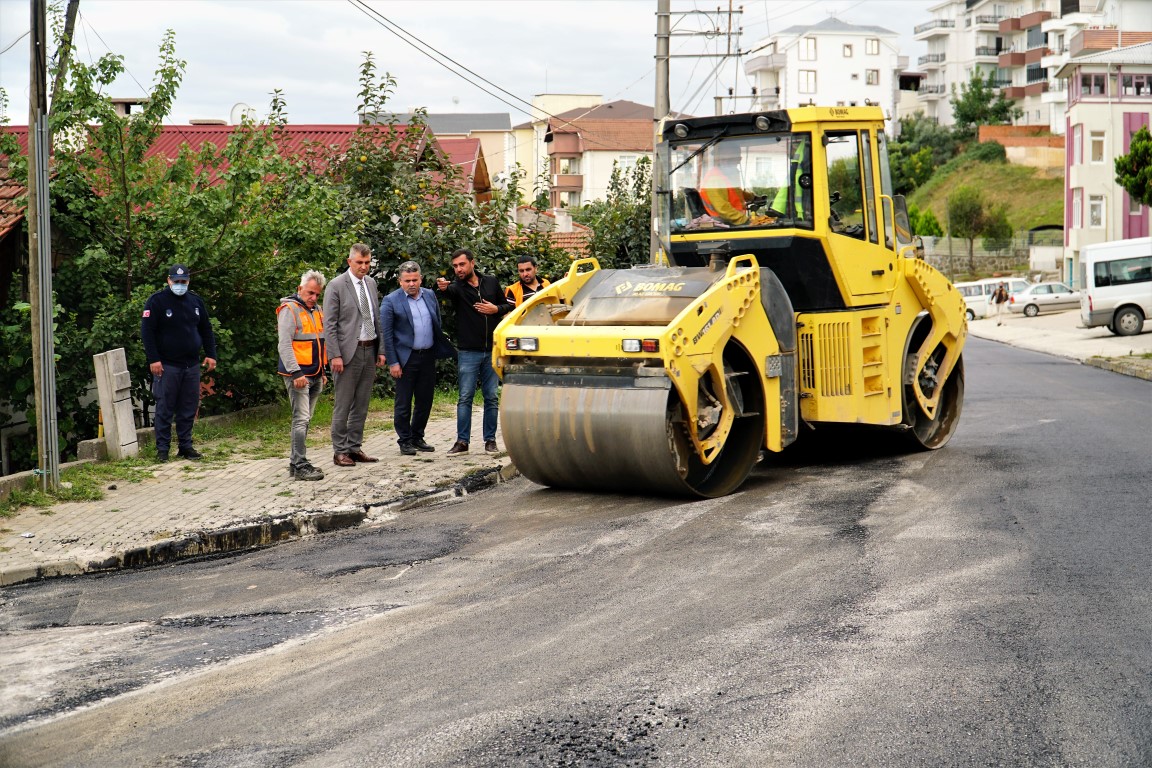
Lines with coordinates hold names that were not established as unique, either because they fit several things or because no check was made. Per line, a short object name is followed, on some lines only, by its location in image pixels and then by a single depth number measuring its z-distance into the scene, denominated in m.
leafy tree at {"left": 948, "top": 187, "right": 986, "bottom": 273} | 66.62
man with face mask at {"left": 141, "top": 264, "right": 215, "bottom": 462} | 11.57
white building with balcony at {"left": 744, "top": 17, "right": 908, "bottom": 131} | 98.88
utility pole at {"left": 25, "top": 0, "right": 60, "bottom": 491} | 9.45
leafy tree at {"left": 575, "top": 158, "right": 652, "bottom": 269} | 21.64
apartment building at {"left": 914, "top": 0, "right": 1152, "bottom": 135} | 84.25
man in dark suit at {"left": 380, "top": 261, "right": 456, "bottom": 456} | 11.60
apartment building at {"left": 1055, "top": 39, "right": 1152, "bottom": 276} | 53.81
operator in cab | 10.91
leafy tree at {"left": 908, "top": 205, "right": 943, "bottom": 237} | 67.81
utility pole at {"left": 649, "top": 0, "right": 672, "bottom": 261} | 21.69
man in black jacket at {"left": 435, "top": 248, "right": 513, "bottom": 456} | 11.73
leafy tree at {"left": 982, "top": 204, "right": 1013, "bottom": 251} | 67.00
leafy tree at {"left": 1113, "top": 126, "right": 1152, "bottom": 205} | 30.47
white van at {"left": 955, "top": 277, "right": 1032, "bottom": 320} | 52.69
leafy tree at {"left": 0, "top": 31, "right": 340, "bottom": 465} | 13.00
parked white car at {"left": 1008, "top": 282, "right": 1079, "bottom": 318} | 49.06
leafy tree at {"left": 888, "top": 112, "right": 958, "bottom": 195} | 81.75
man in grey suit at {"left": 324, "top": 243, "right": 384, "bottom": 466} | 11.05
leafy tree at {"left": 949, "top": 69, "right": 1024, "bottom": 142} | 85.75
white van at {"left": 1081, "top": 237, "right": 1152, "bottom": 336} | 34.22
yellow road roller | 9.26
